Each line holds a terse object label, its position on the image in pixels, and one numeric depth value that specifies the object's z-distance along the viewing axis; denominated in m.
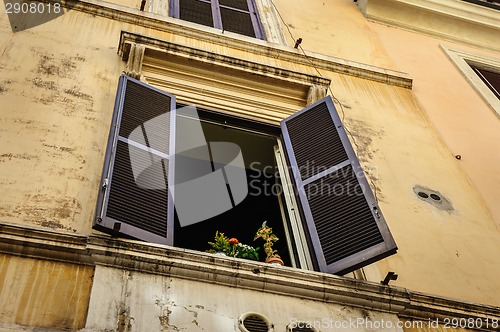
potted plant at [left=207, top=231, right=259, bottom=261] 4.93
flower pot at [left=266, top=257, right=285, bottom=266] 4.88
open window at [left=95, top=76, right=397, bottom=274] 4.50
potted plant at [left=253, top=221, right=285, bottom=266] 4.89
